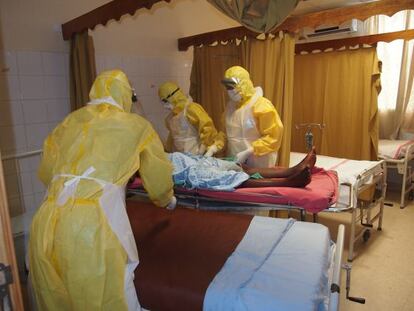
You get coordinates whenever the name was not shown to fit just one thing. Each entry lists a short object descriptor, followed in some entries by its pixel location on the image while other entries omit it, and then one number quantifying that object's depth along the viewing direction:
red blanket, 2.01
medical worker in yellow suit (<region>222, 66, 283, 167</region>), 2.60
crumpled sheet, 2.23
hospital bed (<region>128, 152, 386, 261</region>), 2.04
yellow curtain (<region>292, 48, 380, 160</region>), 3.90
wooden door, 0.74
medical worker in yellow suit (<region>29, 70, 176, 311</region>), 1.35
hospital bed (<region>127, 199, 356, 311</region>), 1.29
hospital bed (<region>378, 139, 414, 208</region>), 3.67
